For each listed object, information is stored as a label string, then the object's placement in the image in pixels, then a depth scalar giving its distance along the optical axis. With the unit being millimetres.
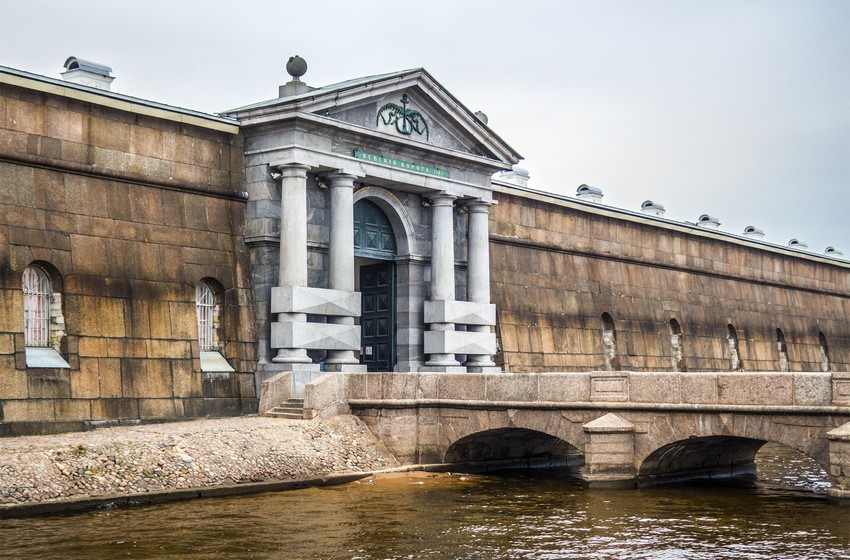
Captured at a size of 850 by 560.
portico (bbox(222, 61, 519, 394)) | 30750
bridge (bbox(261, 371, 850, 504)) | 23781
